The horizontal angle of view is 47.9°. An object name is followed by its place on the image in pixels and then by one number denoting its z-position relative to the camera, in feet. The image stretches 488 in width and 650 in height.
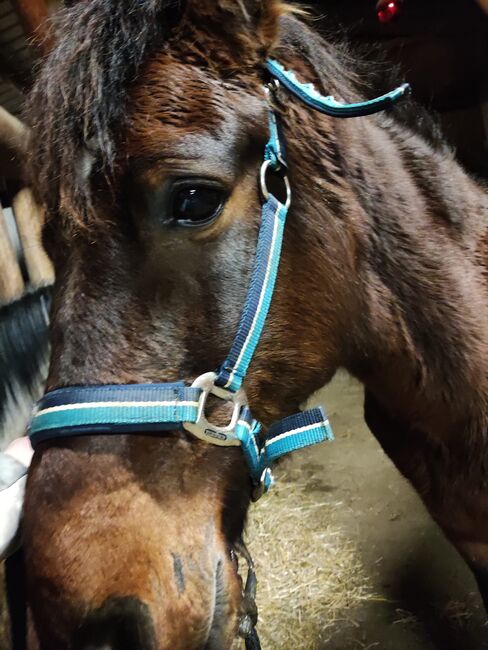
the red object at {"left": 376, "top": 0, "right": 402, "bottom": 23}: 6.47
